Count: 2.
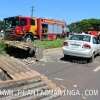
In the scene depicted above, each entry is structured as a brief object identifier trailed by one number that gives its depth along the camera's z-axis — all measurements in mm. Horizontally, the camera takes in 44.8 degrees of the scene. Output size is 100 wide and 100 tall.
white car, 6612
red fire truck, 11345
